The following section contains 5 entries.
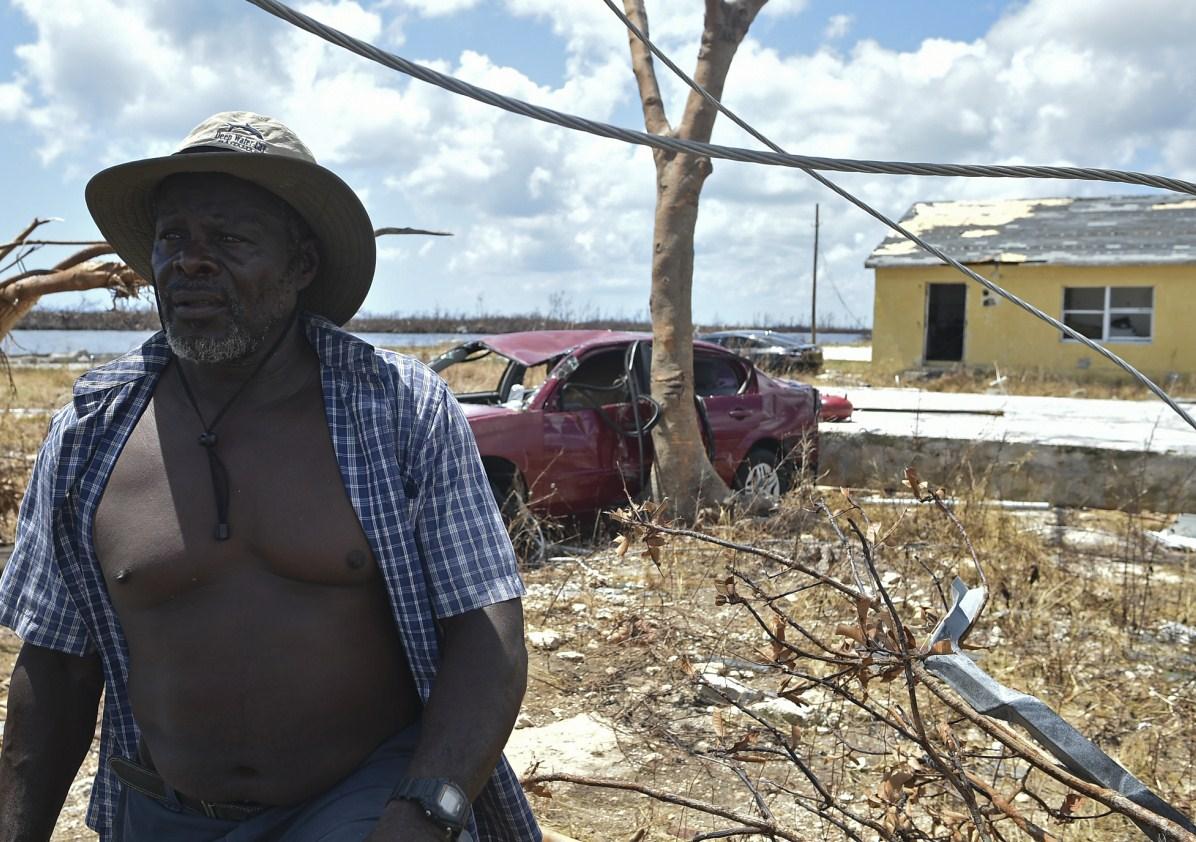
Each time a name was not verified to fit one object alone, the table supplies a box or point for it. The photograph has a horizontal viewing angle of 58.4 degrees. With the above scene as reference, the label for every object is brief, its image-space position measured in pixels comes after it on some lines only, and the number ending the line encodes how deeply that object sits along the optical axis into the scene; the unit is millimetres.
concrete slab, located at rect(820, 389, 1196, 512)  8414
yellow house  21594
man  1855
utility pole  39575
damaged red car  7078
